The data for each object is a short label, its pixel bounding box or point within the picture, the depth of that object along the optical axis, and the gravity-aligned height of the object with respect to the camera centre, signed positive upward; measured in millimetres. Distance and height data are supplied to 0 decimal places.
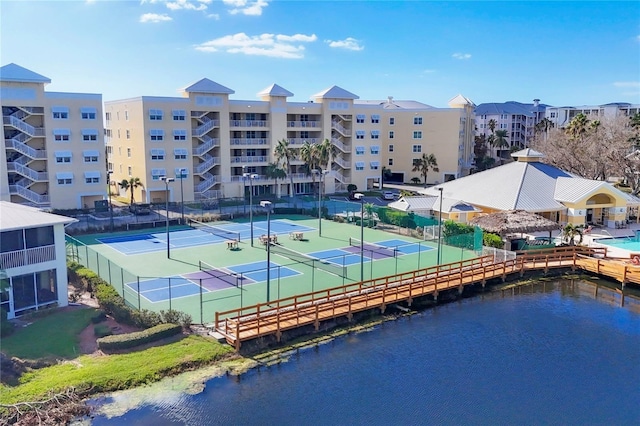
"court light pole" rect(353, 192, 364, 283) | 27781 -2359
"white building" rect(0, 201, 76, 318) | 23469 -4865
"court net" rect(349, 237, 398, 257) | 37672 -6782
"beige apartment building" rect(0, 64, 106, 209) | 49594 +519
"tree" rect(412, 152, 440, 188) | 79250 -1788
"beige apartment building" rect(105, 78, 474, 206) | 59375 +1758
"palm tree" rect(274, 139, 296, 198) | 61750 -54
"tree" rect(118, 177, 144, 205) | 56738 -3516
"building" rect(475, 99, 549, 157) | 113806 +6810
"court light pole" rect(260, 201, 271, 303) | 26406 -2618
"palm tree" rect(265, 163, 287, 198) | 63553 -2378
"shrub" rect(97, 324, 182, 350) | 20703 -7174
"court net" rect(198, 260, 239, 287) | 30031 -7027
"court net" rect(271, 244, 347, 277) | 32250 -6872
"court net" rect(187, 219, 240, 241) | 43688 -6684
